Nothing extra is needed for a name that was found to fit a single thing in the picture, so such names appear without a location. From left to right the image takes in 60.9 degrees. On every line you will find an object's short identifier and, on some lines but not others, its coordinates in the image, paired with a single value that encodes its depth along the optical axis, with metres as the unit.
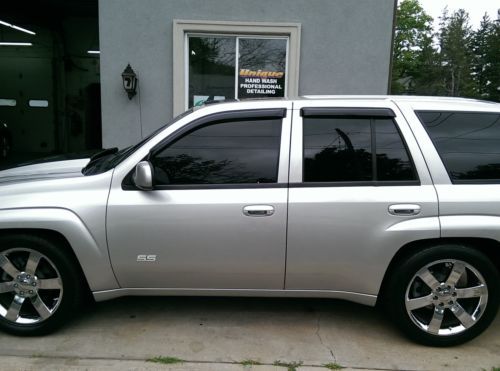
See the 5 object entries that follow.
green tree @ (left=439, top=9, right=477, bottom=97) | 54.53
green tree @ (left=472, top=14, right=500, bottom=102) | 53.28
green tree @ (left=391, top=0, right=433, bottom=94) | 54.47
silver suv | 3.10
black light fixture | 7.27
